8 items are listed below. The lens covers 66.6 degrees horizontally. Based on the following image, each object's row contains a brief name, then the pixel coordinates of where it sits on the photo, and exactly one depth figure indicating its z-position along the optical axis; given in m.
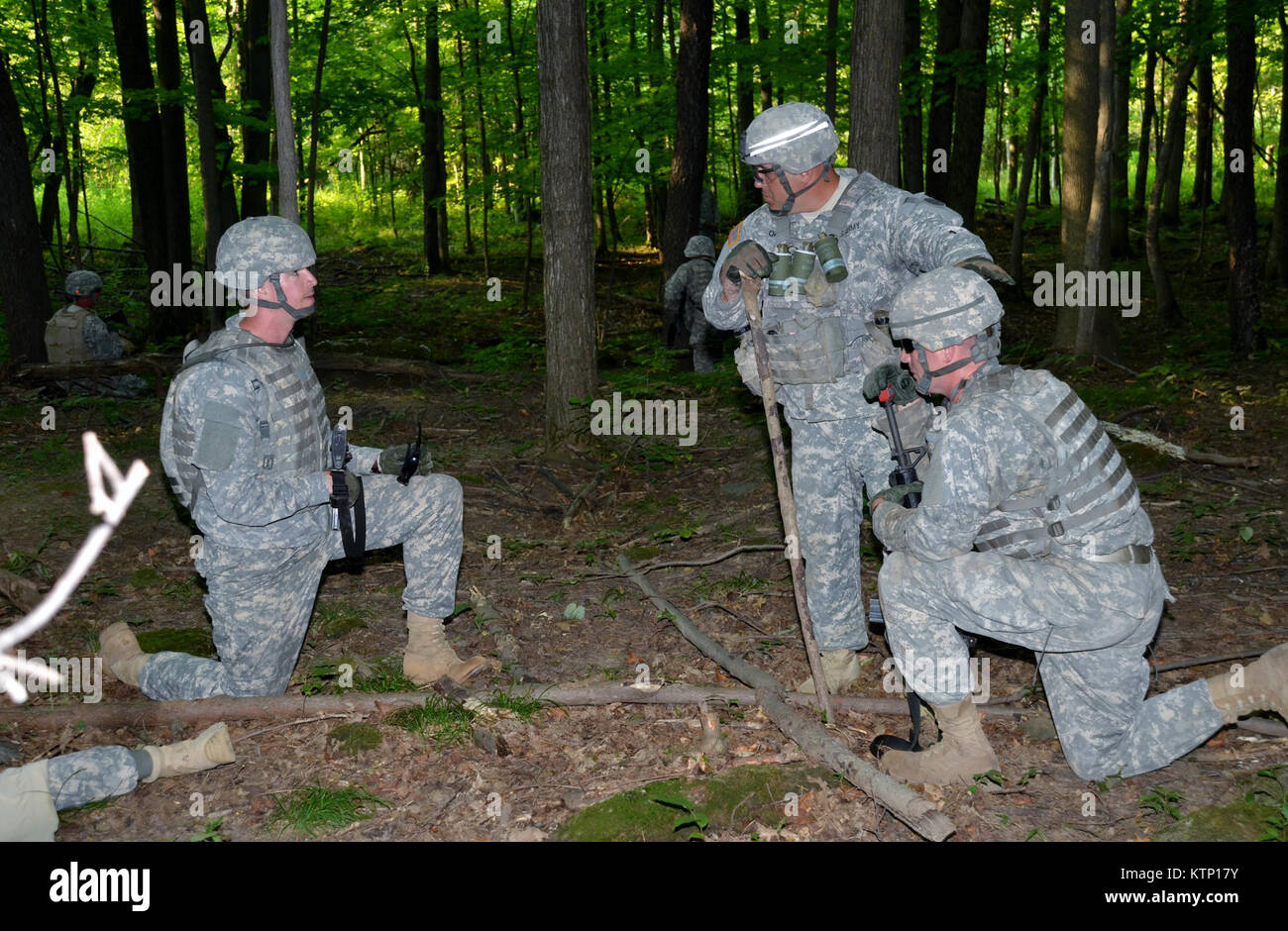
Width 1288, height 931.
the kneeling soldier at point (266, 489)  4.27
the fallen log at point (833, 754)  3.34
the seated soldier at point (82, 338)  11.59
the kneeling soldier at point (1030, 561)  3.56
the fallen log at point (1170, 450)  7.32
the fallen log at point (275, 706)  4.48
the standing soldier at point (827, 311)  4.54
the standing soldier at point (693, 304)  12.78
